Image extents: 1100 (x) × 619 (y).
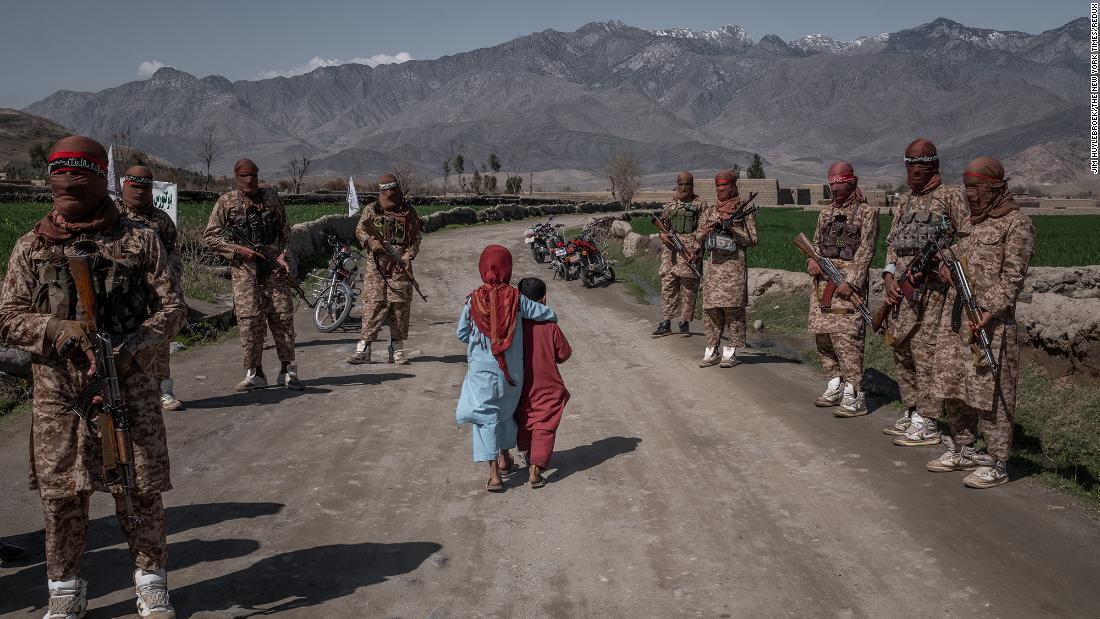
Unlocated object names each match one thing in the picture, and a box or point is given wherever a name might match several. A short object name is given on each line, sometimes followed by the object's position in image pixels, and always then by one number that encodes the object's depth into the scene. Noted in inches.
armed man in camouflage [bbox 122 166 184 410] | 282.2
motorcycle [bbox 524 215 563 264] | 943.0
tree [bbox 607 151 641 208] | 2839.6
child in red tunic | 237.3
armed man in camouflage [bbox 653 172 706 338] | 458.9
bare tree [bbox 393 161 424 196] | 2656.3
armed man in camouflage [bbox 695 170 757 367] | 377.7
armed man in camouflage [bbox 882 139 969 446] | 252.5
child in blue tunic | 231.1
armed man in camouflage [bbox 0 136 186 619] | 154.3
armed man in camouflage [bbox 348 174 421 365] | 393.7
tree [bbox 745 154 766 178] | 4008.4
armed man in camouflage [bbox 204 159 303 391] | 336.8
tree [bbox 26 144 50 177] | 3319.4
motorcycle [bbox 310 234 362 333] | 519.2
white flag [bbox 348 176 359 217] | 813.2
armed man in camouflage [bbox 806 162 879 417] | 303.4
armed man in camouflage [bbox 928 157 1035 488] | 222.4
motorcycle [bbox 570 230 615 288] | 740.0
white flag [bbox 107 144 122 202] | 410.3
